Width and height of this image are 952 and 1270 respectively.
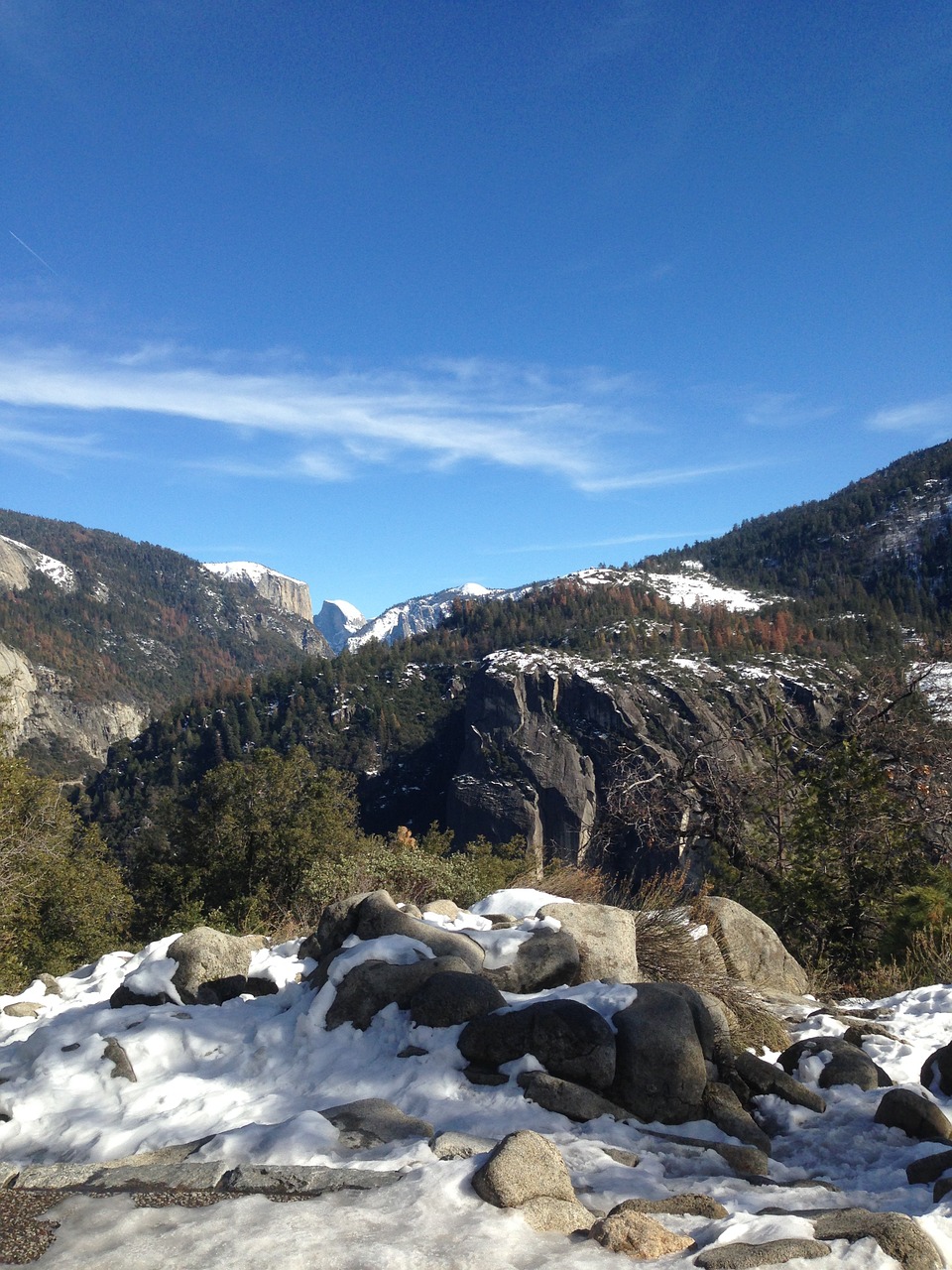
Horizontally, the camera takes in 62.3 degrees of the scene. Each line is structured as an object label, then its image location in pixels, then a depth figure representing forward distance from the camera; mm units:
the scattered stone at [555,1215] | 3820
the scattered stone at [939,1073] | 5971
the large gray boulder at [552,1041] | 5879
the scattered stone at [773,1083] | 5889
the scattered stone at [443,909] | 10648
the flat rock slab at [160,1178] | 4270
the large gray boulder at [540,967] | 7551
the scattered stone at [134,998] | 8078
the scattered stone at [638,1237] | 3553
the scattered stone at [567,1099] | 5531
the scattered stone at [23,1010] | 9234
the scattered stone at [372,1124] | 4914
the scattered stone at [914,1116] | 5188
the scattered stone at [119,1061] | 6496
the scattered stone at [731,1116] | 5457
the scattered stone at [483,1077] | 5871
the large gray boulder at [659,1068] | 5781
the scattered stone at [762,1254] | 3322
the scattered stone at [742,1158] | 4871
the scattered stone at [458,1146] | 4637
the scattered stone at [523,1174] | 3996
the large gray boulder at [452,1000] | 6516
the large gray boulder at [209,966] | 8211
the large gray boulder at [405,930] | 7605
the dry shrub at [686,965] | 7250
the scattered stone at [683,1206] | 4016
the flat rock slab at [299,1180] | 4172
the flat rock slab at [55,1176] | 4465
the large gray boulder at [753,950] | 9453
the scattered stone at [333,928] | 8641
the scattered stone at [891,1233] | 3328
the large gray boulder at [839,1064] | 6176
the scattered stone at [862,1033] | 7294
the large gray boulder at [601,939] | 7879
